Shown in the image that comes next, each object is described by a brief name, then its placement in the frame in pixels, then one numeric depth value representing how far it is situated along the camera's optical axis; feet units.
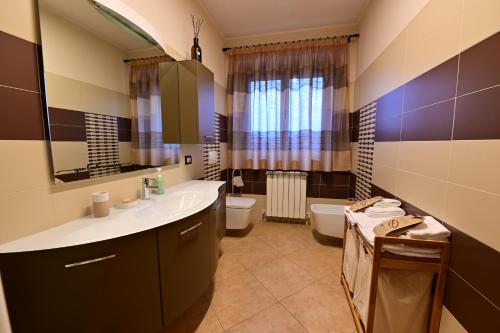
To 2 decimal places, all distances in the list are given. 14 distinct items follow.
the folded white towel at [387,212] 4.45
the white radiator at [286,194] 9.70
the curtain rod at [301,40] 8.55
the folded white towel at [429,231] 3.41
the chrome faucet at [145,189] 4.99
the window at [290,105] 9.16
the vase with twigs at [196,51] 6.52
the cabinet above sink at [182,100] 5.95
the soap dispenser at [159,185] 5.28
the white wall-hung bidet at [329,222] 7.70
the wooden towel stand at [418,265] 3.41
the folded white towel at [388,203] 4.76
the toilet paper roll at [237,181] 10.15
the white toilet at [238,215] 8.34
